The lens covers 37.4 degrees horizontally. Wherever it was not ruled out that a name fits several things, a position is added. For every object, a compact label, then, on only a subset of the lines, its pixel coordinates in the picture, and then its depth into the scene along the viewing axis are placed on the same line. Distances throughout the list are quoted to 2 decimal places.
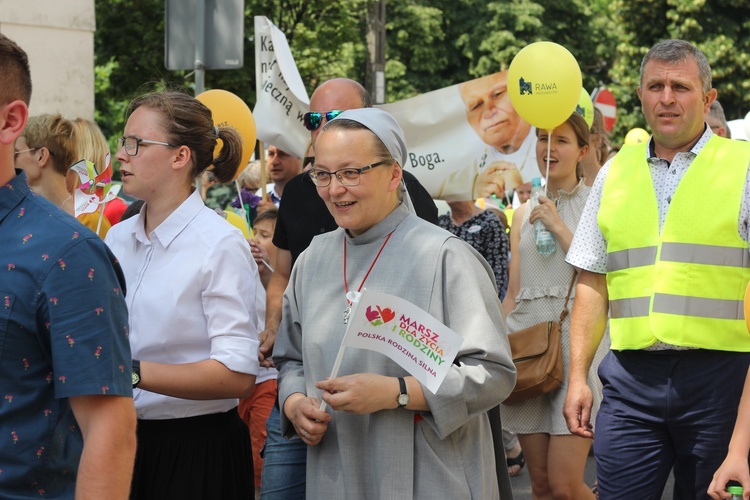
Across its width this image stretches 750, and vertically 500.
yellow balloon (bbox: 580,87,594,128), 7.09
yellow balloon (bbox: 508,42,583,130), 6.14
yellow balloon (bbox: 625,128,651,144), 10.30
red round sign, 12.32
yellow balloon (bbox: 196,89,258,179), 6.70
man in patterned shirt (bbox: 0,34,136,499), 2.13
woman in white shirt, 3.61
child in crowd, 5.91
